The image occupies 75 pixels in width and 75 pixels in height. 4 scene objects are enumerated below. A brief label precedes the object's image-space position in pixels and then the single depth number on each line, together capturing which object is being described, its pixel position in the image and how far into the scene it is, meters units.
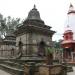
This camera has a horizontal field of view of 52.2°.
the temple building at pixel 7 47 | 12.42
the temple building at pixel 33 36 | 6.35
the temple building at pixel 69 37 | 12.86
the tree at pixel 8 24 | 19.57
